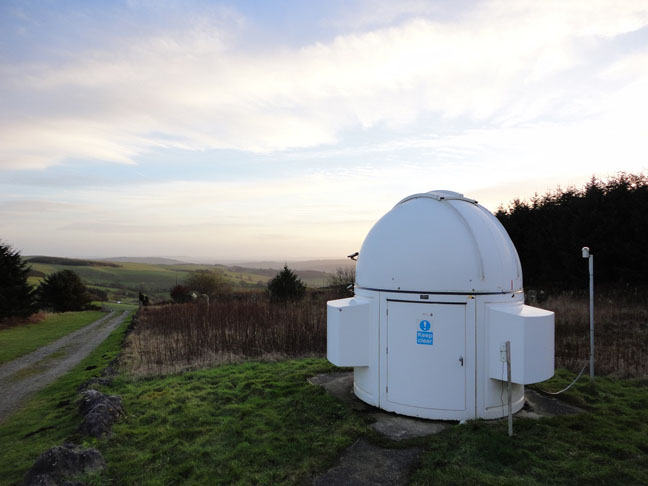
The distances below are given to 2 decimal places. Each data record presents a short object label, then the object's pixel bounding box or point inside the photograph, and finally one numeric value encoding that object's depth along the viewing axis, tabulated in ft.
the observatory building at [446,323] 20.80
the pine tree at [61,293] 109.81
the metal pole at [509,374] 18.77
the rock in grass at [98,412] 21.01
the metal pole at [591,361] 27.91
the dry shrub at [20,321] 70.89
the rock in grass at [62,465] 15.70
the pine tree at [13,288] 72.90
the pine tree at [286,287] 74.08
